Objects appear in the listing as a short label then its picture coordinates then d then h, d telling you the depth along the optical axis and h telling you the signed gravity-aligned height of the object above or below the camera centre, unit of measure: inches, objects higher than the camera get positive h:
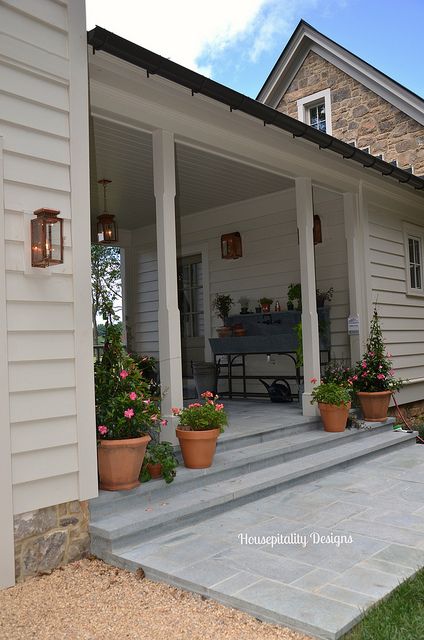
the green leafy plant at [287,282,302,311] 265.7 +20.3
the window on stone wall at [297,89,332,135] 431.2 +182.8
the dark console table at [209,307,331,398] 258.1 -2.2
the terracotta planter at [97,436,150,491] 128.0 -27.7
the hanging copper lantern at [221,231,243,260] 283.0 +47.8
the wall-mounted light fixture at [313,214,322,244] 256.4 +48.5
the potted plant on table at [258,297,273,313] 277.9 +17.1
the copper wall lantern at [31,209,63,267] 107.9 +21.0
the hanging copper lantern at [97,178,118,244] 236.7 +49.8
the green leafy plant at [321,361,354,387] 223.1 -16.3
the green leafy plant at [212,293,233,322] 294.5 +18.4
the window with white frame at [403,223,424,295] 287.1 +41.9
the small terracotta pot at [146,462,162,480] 140.6 -32.5
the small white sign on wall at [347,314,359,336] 243.9 +4.6
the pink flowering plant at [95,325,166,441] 131.2 -13.2
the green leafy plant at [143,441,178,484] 137.4 -29.6
